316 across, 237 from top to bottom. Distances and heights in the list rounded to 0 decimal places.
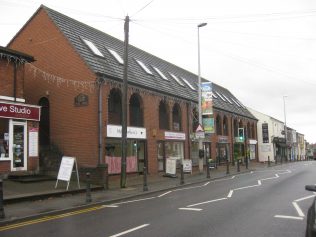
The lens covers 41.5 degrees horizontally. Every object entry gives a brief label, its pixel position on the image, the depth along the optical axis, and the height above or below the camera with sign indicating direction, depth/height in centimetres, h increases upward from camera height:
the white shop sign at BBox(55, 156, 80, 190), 1731 -64
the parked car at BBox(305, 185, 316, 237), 510 -94
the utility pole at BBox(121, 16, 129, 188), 1917 +122
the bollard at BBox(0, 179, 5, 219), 1109 -152
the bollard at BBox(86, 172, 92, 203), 1425 -142
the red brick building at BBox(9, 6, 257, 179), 2238 +326
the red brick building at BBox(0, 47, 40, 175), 1930 +161
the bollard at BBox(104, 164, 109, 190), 1889 -135
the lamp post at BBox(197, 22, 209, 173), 2779 +236
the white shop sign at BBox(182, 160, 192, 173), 2783 -99
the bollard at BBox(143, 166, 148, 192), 1798 -146
